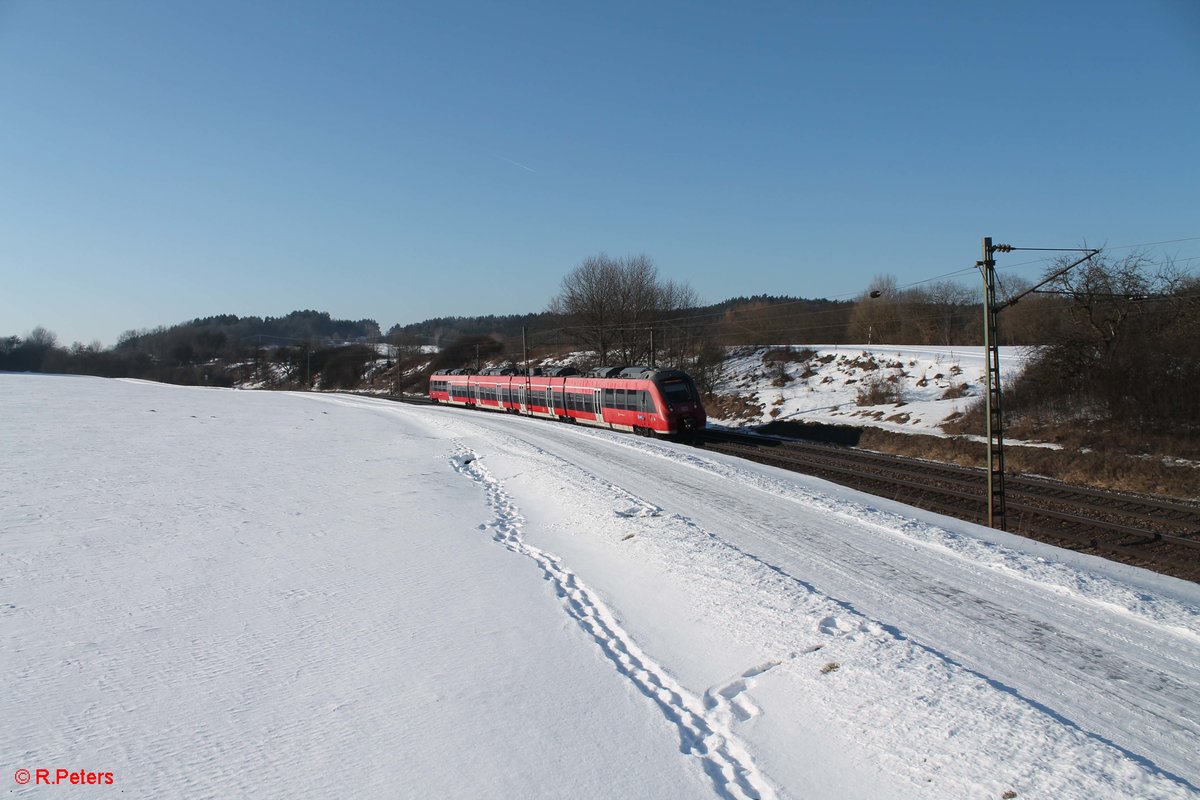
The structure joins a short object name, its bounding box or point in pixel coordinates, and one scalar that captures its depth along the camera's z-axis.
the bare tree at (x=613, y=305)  60.91
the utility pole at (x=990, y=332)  15.58
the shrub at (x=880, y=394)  37.78
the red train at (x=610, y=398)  30.89
